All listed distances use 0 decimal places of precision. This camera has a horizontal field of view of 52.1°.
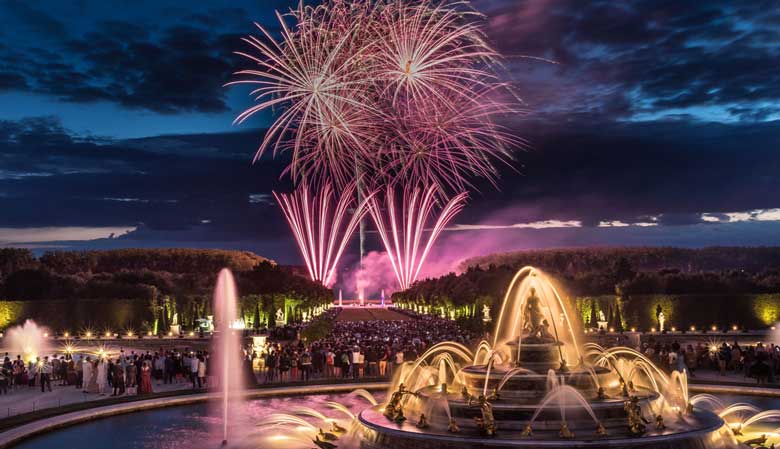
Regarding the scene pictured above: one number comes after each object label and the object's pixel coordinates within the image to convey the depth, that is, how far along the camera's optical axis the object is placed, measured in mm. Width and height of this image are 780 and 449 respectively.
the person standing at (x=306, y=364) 32469
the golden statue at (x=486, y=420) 17016
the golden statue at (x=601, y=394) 18781
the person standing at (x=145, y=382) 28125
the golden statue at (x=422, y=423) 18094
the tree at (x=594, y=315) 66062
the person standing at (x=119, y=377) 28609
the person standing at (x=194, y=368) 30222
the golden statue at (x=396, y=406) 18922
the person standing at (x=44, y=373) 30808
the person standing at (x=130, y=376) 29766
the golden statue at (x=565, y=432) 16547
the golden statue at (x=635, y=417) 16984
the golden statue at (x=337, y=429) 20469
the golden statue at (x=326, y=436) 19281
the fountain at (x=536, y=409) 16797
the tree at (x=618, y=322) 62606
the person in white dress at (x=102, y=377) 29359
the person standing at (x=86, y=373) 30364
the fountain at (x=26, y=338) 51153
